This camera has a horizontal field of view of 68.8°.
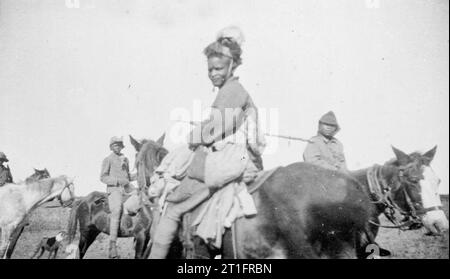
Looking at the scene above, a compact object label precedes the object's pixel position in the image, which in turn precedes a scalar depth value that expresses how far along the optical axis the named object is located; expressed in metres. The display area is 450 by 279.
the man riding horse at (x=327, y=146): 6.04
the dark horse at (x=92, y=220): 6.91
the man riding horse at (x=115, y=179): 6.93
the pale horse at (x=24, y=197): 6.75
